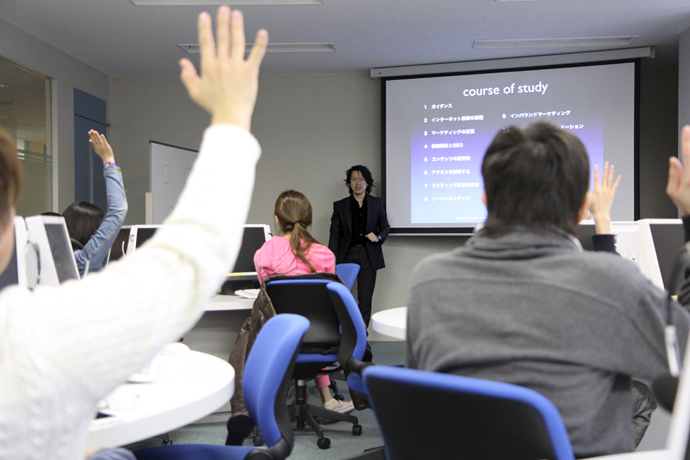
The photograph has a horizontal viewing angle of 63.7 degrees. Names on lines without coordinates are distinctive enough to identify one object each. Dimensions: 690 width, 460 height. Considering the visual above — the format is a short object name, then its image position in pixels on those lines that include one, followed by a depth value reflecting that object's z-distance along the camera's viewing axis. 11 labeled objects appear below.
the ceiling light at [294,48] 5.06
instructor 5.43
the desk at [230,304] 2.98
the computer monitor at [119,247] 3.65
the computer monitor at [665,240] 2.42
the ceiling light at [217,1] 4.02
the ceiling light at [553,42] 4.88
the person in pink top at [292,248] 2.94
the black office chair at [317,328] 2.59
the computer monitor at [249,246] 3.52
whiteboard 5.04
